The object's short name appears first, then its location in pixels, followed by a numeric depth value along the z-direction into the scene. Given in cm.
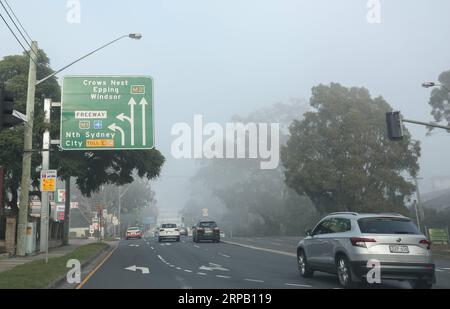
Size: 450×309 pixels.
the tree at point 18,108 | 2723
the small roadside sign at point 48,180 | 1827
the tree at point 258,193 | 6347
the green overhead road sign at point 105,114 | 2412
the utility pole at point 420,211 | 4508
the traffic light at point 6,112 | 1197
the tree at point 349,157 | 4072
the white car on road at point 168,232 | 4228
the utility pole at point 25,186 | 2306
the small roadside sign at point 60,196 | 4350
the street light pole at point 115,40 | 2220
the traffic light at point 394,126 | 2183
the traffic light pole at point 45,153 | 2378
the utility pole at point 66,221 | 3618
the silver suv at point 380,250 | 1123
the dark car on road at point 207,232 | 3928
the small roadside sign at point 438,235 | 3019
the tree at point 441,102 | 5300
